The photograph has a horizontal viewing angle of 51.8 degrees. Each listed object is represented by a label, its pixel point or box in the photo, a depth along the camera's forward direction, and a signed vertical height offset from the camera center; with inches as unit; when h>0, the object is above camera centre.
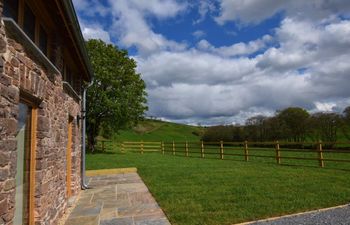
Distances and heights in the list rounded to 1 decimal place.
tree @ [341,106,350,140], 1273.3 +68.0
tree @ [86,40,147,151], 980.6 +157.1
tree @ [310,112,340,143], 1312.7 +63.7
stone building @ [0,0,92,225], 122.0 +21.6
